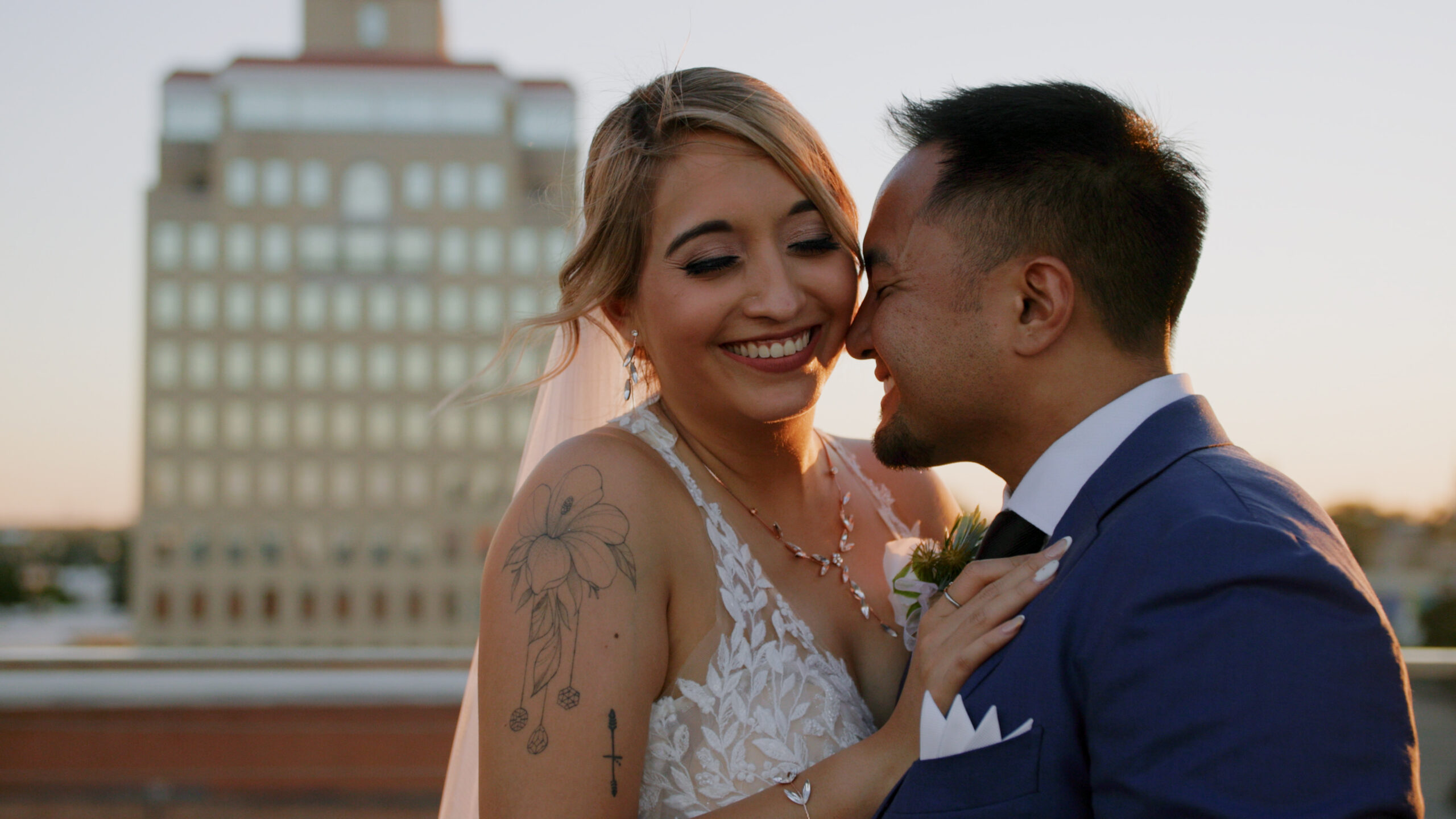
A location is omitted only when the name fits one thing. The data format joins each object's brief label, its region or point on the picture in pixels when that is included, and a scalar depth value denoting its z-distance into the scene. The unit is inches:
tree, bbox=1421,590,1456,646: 1115.9
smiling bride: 82.8
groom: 56.7
